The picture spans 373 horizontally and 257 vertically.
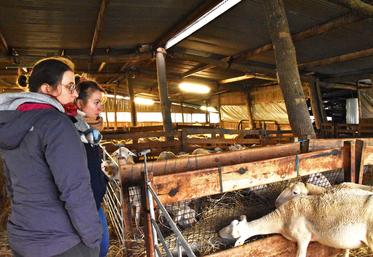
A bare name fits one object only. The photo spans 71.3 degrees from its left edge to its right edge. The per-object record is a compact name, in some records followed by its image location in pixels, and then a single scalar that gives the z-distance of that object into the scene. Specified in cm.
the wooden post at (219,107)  1962
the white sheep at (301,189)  257
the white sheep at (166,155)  425
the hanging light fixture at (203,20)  571
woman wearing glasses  122
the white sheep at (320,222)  207
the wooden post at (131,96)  1284
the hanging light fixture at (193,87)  1546
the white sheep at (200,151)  443
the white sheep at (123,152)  386
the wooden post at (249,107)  1645
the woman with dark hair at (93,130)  159
